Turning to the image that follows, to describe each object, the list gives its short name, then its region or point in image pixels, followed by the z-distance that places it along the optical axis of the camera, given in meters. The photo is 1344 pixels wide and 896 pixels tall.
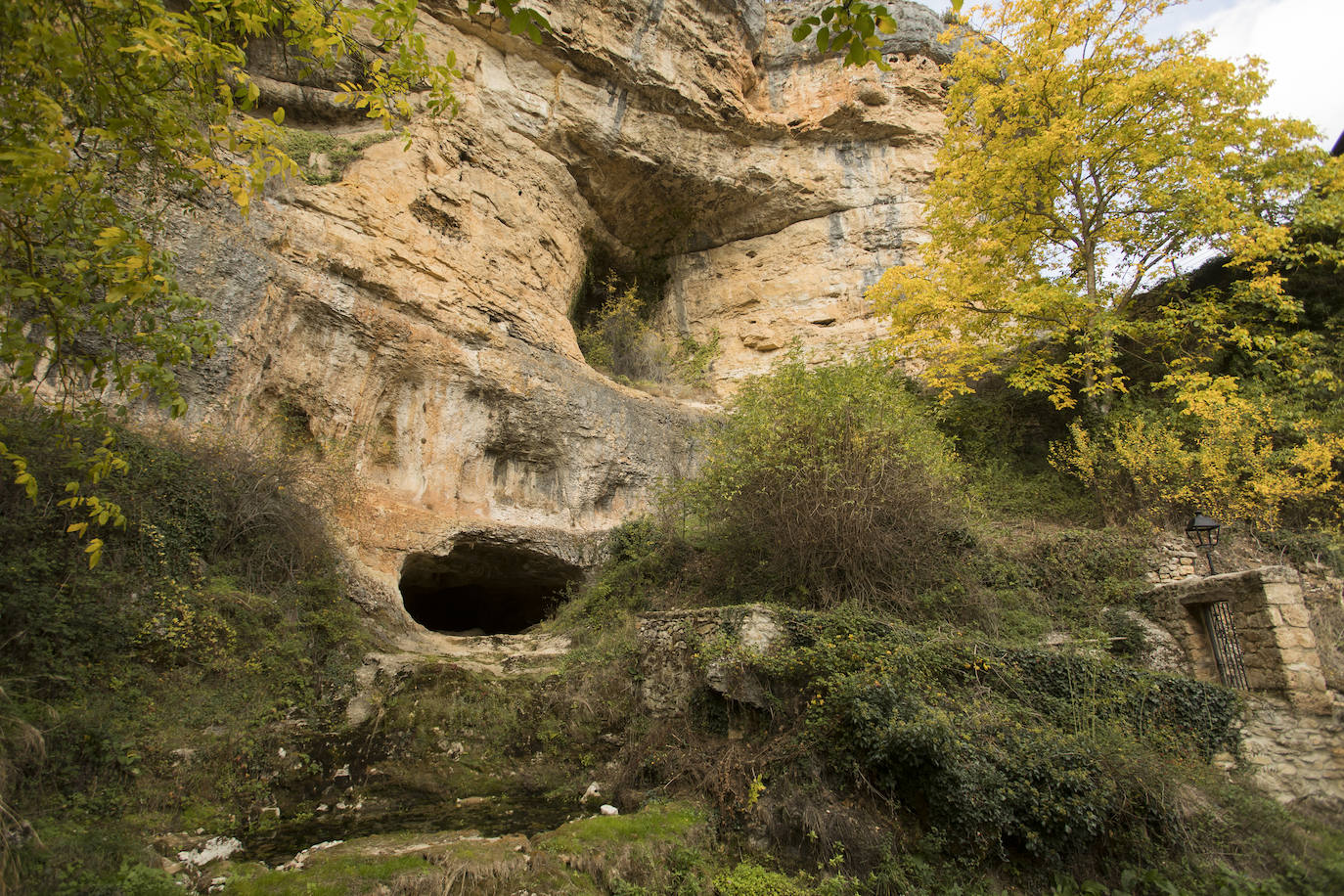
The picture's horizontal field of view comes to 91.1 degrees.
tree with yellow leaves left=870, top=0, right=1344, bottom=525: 10.34
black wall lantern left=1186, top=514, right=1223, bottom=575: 8.59
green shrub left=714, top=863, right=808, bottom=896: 4.77
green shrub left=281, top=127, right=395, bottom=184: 11.08
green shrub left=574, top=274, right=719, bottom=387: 16.42
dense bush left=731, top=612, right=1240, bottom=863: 5.24
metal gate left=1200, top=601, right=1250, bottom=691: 7.18
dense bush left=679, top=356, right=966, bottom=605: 7.98
